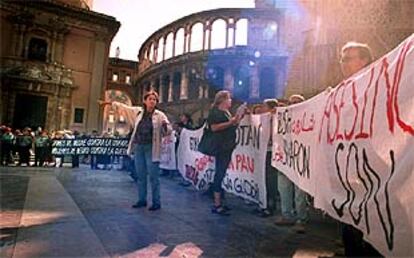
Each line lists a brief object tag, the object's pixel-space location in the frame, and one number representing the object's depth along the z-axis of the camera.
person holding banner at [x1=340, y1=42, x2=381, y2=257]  2.92
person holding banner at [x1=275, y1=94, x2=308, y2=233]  4.49
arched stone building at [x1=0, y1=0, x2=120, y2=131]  26.52
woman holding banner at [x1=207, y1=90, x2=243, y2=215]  5.35
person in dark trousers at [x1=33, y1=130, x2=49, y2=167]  15.48
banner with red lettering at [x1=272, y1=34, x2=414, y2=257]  2.02
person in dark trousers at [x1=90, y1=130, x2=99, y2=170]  14.38
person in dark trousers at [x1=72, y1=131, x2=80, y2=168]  14.86
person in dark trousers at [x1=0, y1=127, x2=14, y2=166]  14.29
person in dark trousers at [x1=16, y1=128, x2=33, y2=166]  14.88
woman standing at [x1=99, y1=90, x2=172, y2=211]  5.68
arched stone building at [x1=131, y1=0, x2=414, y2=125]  40.34
